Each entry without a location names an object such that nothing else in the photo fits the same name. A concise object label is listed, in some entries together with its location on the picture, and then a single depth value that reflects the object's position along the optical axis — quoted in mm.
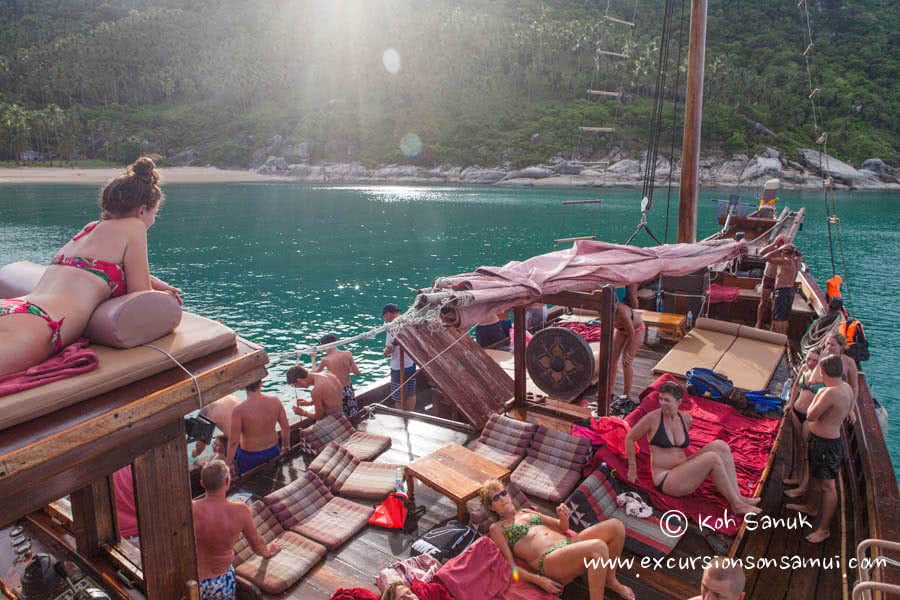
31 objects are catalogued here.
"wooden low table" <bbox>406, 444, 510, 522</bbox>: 5566
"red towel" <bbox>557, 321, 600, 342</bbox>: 11518
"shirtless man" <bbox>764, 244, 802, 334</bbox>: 10572
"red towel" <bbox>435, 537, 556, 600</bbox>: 4324
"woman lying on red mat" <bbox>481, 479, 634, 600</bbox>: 4523
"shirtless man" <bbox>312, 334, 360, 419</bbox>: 8250
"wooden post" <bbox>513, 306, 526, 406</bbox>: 8039
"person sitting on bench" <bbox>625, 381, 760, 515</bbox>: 5477
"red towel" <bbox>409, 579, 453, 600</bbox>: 4211
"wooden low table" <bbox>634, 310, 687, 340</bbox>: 11172
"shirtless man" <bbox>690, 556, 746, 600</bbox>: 3340
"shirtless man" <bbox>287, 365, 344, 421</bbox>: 7738
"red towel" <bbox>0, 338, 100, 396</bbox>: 2164
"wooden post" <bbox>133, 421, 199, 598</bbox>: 2637
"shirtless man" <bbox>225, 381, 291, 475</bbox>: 6504
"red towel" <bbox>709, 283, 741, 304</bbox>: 12734
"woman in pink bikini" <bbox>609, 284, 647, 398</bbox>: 8164
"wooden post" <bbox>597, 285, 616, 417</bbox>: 7020
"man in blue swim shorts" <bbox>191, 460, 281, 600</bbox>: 4285
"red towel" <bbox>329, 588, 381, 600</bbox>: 4250
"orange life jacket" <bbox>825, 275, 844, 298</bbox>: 11312
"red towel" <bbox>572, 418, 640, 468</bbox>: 6359
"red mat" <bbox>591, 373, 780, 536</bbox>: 5586
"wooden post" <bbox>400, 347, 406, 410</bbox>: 8922
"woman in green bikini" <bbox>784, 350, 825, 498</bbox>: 5871
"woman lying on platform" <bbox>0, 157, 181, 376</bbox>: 2344
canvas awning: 5762
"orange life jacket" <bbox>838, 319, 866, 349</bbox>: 7969
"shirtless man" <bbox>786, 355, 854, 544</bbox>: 5207
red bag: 5594
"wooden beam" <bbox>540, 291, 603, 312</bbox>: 7078
